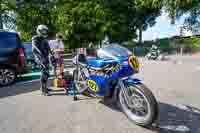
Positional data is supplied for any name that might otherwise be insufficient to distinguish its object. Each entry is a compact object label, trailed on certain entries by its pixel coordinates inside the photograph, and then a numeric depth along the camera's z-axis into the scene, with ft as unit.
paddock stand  11.33
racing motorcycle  7.98
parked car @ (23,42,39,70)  24.49
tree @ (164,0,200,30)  46.84
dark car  15.85
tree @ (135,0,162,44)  52.65
